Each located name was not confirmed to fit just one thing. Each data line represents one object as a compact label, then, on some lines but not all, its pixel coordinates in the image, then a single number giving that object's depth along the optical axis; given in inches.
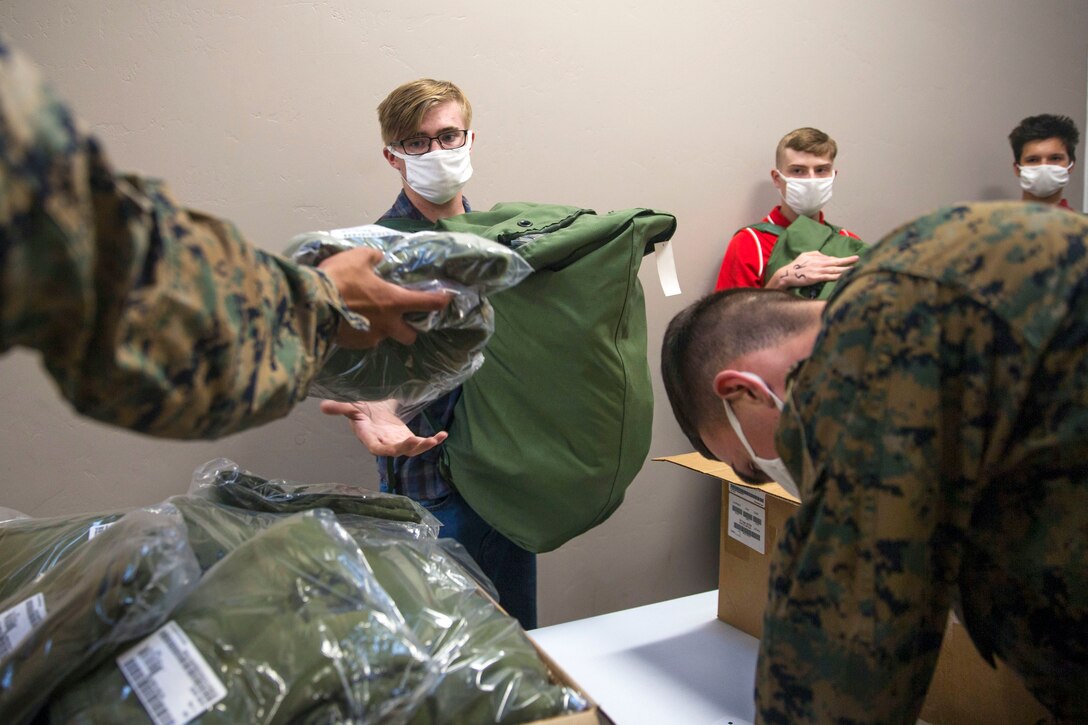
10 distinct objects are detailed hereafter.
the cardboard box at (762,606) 40.1
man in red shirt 97.4
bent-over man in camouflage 24.6
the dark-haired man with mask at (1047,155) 113.4
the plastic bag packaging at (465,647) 25.2
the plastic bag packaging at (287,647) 23.1
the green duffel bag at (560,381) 47.8
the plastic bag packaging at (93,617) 23.5
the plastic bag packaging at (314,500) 36.3
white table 42.0
